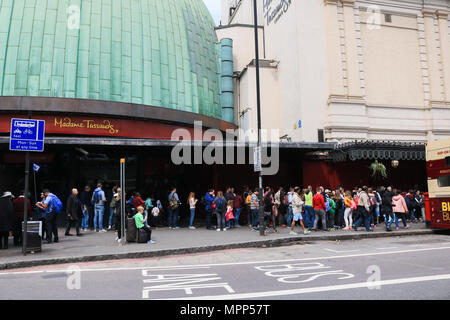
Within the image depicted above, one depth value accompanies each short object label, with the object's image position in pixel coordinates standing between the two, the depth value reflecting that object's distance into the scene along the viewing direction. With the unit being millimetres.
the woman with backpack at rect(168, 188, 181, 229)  16219
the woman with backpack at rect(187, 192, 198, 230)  16375
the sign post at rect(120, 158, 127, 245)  11195
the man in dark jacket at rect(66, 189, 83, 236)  13744
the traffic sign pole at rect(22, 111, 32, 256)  9878
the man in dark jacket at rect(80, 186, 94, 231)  15352
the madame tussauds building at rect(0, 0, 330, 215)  17672
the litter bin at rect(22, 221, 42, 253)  10133
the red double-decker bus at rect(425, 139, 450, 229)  13578
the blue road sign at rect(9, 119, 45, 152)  10039
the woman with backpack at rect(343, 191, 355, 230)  15539
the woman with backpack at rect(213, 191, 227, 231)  15629
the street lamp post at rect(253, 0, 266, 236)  13242
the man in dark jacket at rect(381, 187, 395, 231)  14672
